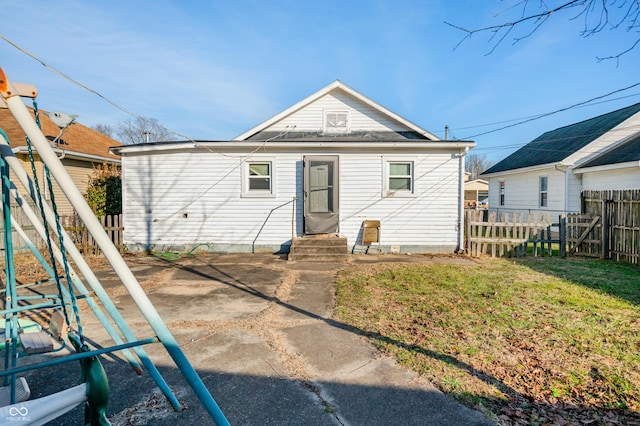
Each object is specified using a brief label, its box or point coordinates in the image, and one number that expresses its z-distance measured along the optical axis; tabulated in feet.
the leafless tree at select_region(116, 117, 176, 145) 130.52
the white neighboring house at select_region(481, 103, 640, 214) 43.17
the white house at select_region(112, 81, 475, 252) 34.09
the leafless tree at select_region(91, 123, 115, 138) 145.07
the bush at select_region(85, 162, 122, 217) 36.91
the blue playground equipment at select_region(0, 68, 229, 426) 5.69
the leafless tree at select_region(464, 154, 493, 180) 252.83
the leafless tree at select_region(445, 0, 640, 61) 9.42
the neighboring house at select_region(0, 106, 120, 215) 40.12
